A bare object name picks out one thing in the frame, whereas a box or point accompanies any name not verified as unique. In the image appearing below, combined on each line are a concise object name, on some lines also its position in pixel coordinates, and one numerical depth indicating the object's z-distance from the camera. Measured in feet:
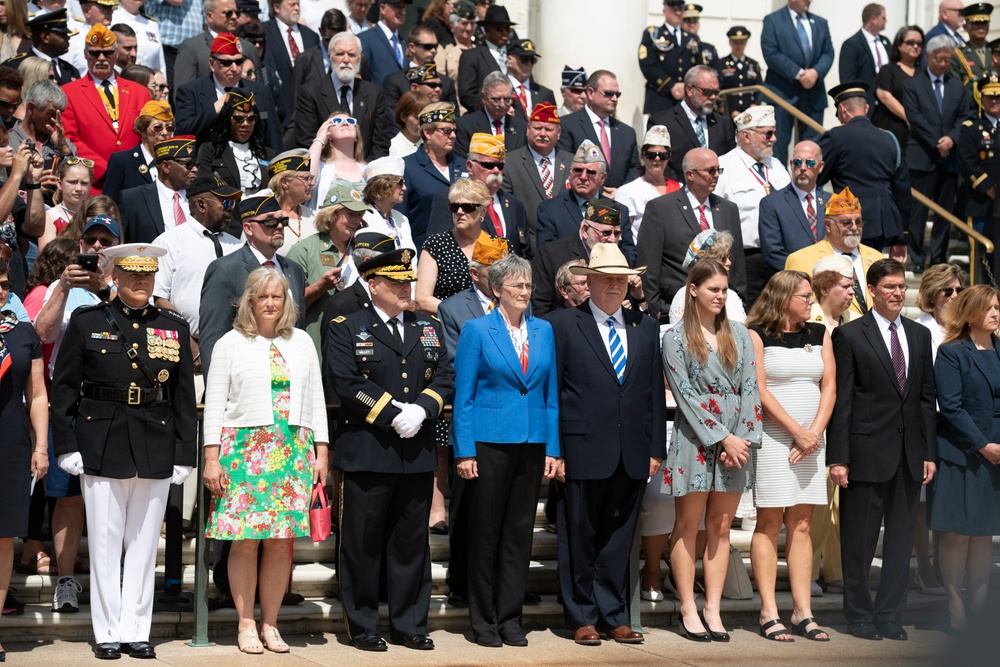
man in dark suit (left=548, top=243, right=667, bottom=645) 27.81
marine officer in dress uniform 24.86
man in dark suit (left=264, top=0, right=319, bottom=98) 43.92
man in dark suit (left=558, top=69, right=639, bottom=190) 42.01
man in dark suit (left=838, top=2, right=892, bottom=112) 52.44
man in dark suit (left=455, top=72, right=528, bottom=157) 39.91
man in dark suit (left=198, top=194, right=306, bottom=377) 27.78
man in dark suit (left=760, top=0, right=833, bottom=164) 51.42
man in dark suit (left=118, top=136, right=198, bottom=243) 31.81
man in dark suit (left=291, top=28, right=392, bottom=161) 39.68
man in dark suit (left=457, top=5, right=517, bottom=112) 44.65
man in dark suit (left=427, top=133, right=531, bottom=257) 34.60
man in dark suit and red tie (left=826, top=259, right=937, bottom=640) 29.40
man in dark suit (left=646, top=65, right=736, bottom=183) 43.98
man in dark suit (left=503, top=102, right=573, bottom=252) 37.68
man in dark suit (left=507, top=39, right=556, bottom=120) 45.14
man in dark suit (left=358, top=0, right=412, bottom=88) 45.06
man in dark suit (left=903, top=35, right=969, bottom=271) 47.57
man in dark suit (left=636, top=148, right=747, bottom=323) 35.37
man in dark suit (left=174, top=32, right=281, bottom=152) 35.40
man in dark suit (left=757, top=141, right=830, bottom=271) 38.09
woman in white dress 28.91
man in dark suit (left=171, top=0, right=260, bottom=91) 40.91
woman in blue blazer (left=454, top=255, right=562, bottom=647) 27.25
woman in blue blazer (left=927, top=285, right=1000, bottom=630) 30.17
